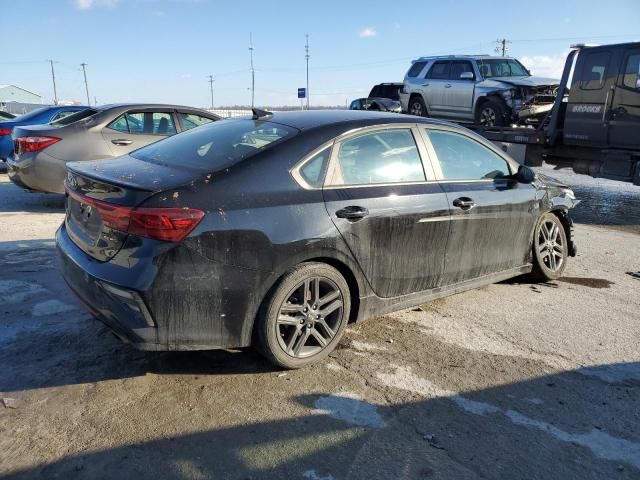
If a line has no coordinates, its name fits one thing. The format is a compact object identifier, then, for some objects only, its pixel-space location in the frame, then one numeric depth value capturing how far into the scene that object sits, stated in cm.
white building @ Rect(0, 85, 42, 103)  9980
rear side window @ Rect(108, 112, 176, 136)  803
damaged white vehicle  1204
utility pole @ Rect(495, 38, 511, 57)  6474
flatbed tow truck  976
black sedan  303
